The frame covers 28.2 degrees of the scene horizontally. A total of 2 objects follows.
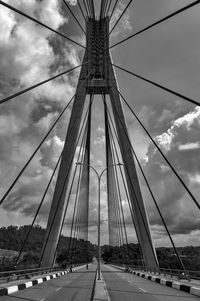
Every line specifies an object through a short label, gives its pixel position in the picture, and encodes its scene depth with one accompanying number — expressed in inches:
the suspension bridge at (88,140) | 1336.1
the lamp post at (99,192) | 1159.3
